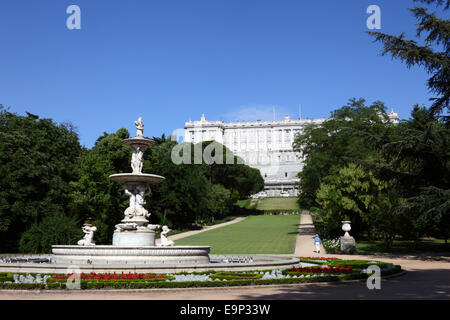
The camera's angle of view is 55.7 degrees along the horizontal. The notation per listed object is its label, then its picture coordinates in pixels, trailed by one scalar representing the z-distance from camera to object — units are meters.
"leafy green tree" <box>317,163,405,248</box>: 28.73
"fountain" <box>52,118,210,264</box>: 14.47
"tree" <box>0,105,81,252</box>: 28.42
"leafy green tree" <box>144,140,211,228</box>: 42.81
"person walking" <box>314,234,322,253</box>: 25.29
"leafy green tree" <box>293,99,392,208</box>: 35.50
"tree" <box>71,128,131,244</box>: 32.28
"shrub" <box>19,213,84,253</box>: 25.59
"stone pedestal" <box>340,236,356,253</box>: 25.09
